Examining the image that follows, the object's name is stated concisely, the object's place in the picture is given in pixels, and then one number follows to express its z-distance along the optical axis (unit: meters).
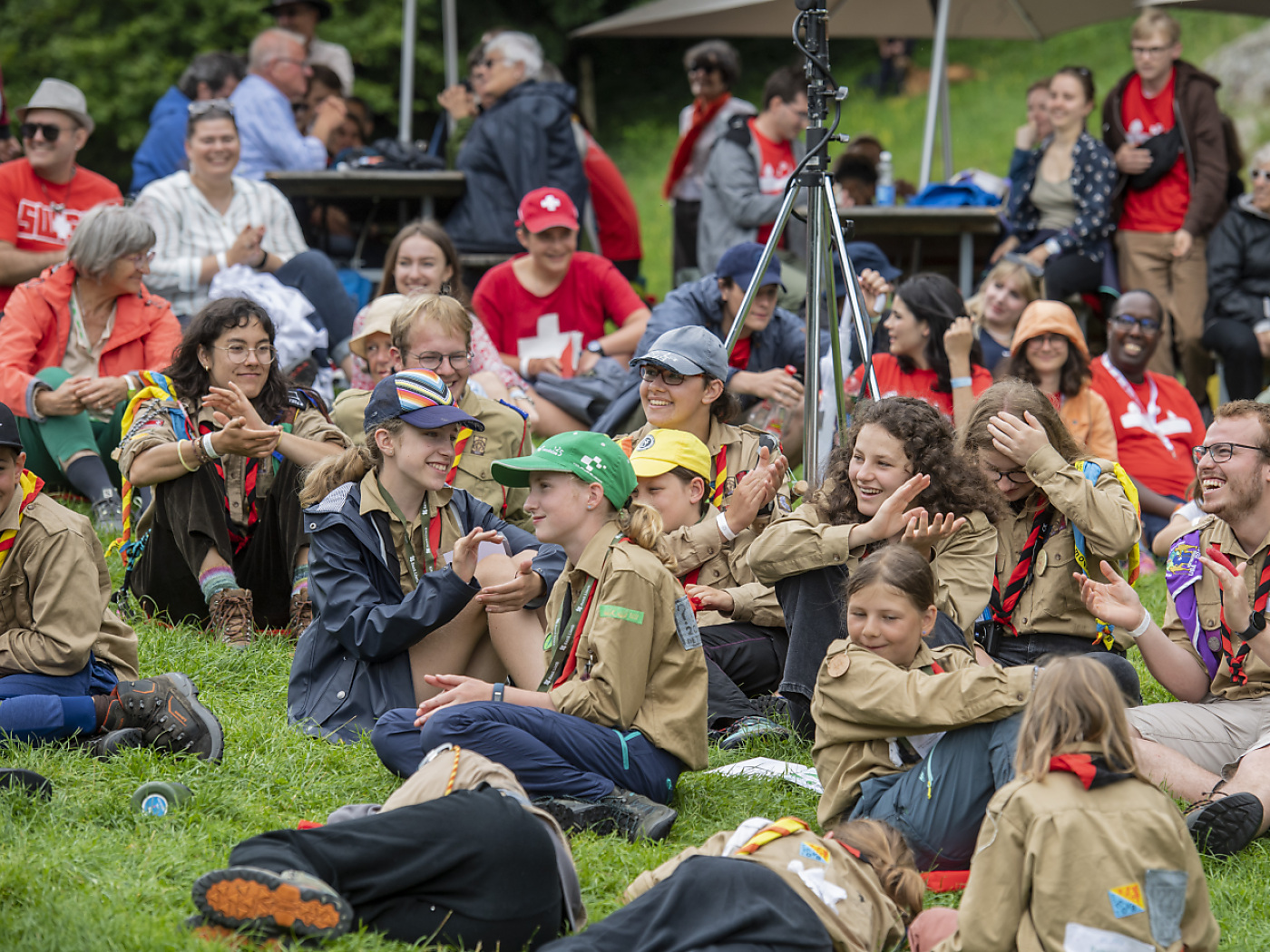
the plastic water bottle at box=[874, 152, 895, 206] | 20.50
